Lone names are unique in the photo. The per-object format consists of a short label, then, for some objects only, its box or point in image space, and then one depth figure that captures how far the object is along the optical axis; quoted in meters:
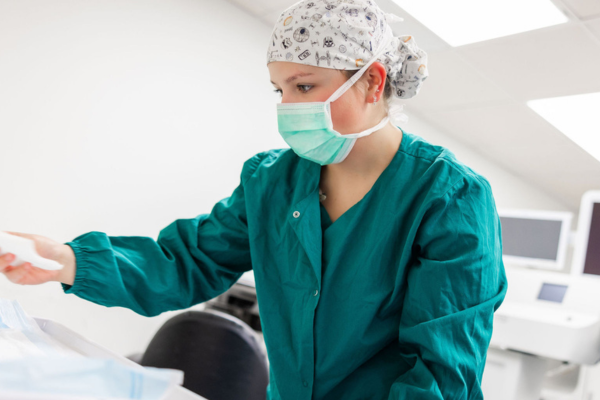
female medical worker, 0.82
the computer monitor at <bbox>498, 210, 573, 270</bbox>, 2.80
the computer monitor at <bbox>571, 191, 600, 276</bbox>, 2.51
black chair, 1.29
